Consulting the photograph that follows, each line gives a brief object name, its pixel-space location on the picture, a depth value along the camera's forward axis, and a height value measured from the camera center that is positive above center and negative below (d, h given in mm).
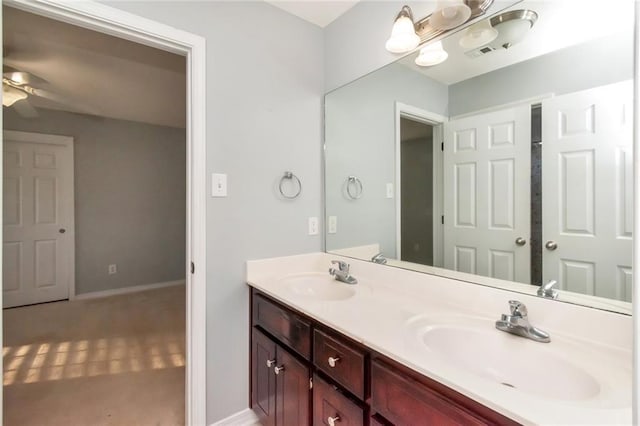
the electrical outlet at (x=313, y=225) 1898 -97
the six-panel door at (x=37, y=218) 3275 -86
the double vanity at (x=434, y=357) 676 -425
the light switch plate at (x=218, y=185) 1504 +138
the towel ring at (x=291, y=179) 1760 +177
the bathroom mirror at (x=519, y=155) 941 +233
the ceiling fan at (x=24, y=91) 2227 +1118
